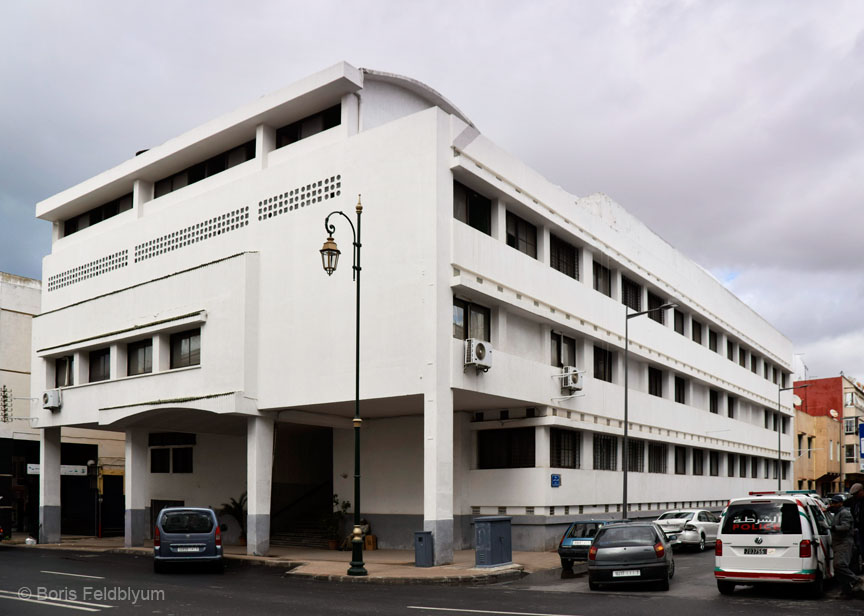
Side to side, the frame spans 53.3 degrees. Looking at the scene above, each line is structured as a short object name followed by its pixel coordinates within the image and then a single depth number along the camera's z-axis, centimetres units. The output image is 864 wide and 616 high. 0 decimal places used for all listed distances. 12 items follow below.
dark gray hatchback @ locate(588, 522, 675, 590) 1734
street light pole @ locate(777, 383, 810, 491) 5325
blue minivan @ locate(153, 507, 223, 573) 2205
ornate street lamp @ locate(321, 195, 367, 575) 2073
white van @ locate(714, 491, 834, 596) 1512
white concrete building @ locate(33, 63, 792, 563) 2512
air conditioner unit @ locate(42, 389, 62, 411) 3628
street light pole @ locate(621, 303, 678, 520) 2907
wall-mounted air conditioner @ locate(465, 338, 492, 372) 2475
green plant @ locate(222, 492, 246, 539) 3406
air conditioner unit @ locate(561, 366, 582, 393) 2927
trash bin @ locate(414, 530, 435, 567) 2273
